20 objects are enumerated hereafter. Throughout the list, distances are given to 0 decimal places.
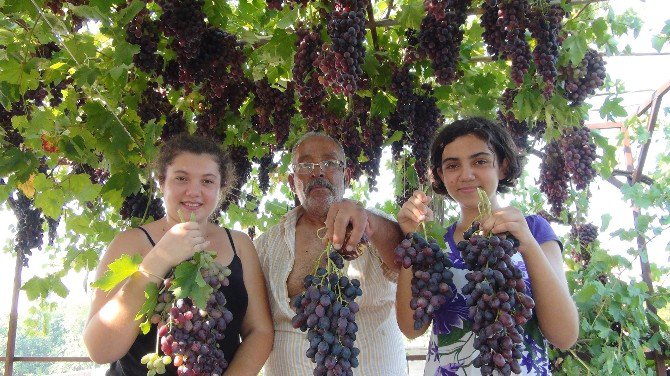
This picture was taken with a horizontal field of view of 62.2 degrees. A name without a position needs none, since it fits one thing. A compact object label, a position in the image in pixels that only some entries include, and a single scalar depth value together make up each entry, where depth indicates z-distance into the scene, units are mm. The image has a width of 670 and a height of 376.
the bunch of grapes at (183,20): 2326
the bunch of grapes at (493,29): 2256
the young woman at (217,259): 1764
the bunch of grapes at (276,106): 2916
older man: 2387
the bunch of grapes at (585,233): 4453
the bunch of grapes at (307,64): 2354
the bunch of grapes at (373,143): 3076
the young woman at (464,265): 1663
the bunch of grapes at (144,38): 2484
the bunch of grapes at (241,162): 3404
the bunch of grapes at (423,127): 2674
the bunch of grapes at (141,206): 2969
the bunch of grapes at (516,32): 2160
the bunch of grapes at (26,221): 4016
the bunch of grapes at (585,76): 2537
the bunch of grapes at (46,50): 2793
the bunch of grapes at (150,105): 2807
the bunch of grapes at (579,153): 2881
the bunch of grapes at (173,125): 2887
